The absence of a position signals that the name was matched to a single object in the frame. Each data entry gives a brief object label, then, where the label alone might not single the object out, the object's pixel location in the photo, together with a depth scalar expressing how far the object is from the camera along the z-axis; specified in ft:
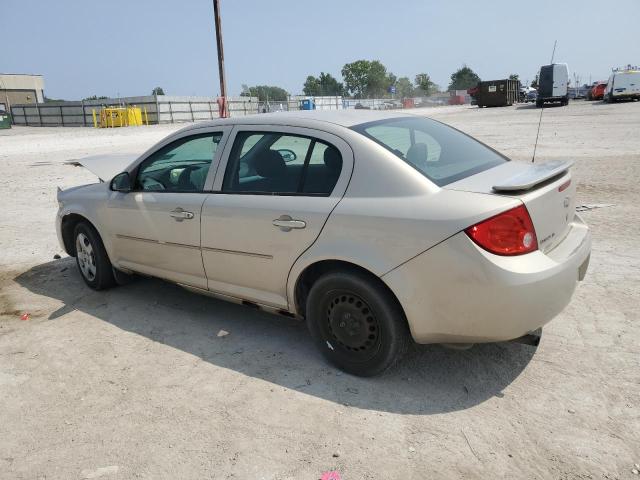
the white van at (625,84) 125.49
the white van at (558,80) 129.08
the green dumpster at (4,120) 135.00
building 249.20
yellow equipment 125.08
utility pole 98.84
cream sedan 9.20
